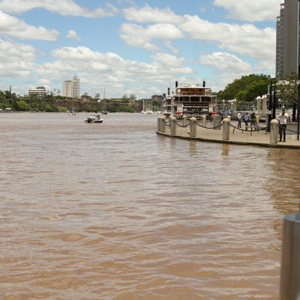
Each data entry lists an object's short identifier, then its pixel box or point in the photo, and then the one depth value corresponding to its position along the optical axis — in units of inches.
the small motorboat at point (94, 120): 3260.3
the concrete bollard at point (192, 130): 1275.8
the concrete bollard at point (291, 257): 118.2
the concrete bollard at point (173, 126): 1391.5
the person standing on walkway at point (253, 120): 1710.4
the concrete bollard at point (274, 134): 999.7
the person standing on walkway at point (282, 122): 1055.2
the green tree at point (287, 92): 1802.4
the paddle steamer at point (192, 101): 3511.3
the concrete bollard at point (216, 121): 1860.9
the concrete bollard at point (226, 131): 1146.0
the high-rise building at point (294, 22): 7563.0
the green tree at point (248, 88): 4744.1
